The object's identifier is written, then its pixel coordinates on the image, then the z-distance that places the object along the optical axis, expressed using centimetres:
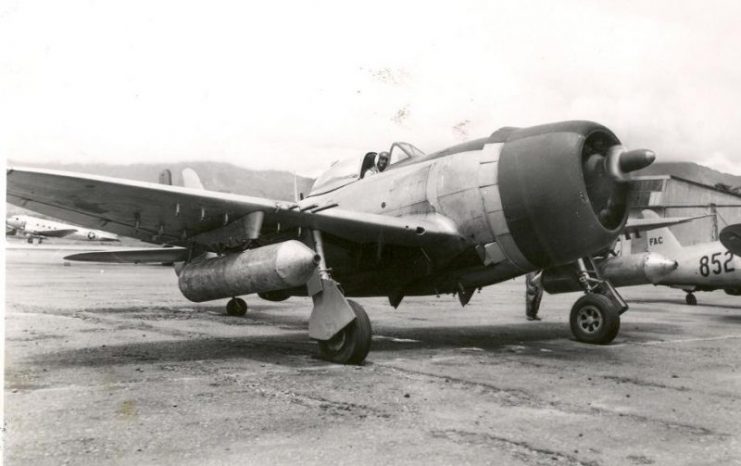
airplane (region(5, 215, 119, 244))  6153
